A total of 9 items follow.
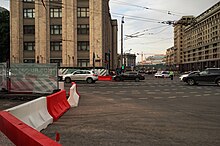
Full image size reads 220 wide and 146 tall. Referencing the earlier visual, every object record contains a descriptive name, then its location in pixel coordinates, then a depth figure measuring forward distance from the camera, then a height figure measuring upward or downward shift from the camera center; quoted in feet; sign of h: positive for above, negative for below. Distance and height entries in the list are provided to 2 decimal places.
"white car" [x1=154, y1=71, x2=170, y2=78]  182.95 -3.80
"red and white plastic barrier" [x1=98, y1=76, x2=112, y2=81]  132.46 -4.88
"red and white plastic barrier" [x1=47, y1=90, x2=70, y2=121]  26.45 -4.22
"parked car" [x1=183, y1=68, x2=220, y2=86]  85.87 -2.79
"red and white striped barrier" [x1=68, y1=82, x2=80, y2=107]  36.47 -4.52
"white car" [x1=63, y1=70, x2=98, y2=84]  101.55 -2.99
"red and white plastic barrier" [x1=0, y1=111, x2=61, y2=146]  10.62 -3.03
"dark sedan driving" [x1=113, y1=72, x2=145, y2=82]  121.70 -3.93
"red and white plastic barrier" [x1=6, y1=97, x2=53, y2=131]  18.97 -3.80
